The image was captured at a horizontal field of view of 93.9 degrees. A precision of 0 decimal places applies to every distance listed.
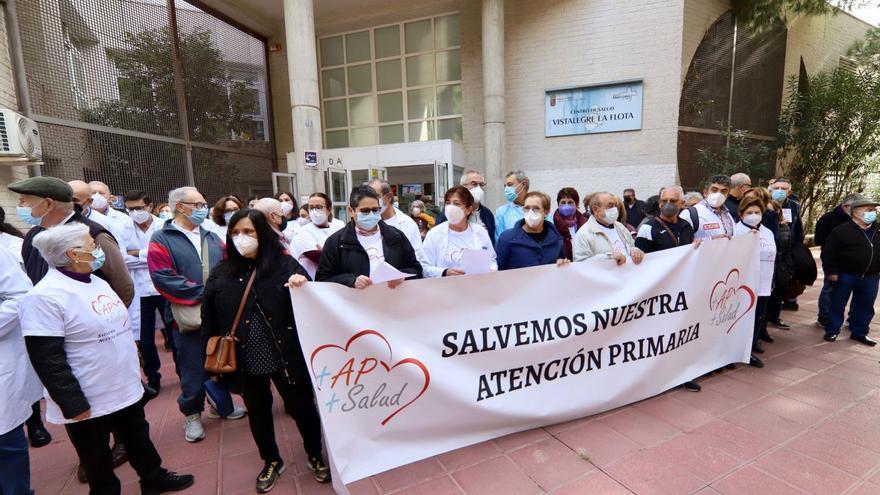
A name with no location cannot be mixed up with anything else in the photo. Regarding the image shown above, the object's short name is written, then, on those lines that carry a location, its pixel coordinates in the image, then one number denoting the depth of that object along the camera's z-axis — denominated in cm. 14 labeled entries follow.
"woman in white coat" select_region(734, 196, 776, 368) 388
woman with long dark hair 221
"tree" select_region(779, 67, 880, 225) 1119
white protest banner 224
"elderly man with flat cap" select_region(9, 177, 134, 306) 224
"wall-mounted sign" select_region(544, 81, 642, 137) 1020
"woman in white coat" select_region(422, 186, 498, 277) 320
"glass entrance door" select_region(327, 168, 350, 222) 1092
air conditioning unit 537
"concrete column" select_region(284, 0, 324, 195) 916
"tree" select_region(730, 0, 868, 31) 1102
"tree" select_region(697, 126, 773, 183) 1058
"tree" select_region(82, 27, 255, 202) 832
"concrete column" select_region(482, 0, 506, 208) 1045
